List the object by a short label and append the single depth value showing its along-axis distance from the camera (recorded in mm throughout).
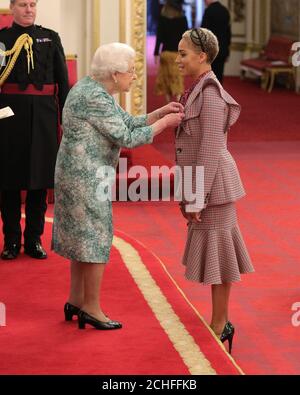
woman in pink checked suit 11086
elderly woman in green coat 10984
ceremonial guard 14859
